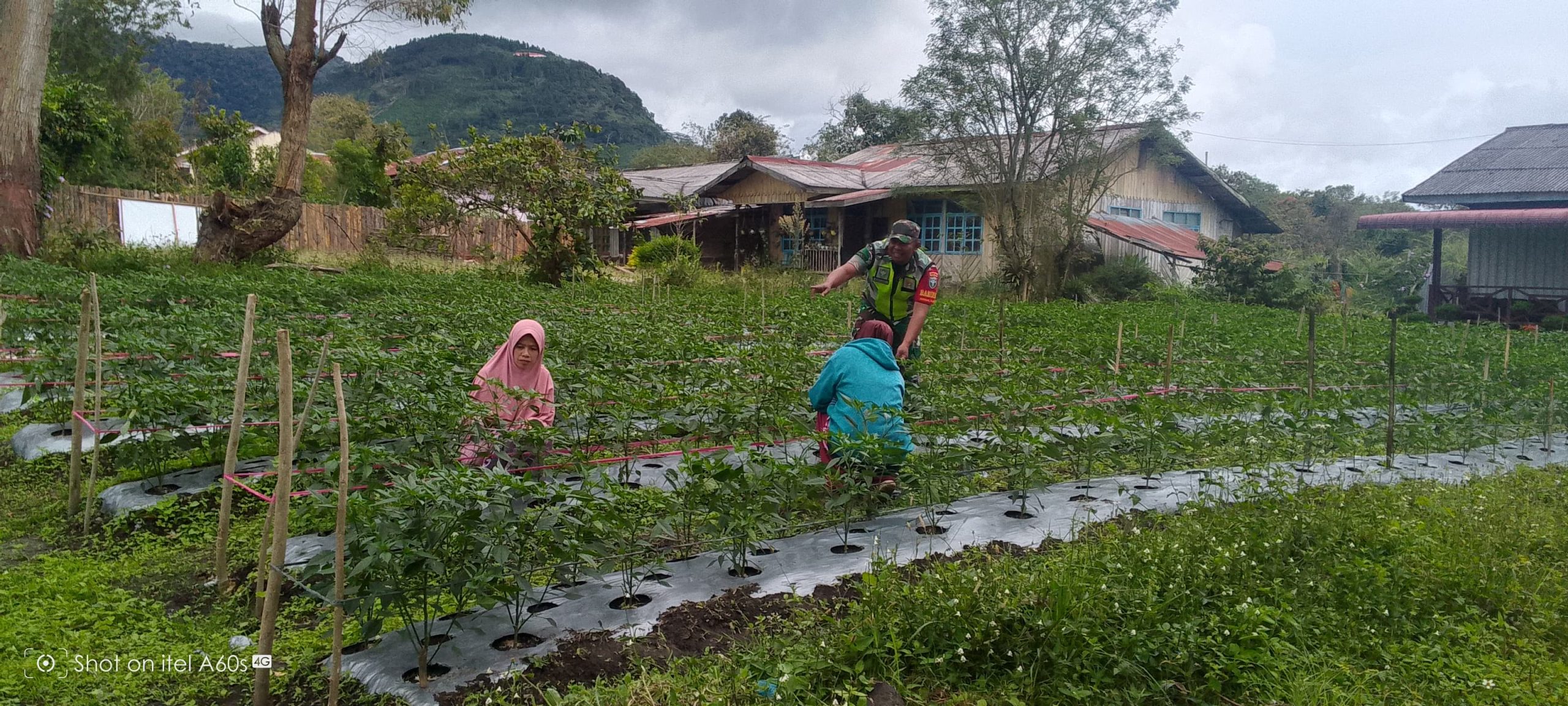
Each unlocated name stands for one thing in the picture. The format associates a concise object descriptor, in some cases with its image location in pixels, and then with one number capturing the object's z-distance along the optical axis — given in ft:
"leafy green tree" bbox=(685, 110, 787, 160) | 125.59
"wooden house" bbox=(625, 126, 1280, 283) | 69.82
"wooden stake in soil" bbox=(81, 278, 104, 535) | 13.35
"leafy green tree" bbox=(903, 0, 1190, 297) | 60.49
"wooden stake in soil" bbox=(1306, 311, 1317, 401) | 21.03
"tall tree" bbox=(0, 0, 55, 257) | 43.04
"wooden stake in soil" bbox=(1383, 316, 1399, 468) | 18.17
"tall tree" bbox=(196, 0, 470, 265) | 49.11
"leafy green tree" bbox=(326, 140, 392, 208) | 89.76
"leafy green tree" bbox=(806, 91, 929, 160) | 115.14
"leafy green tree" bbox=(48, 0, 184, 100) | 89.86
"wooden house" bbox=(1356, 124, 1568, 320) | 57.77
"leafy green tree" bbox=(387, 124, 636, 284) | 55.26
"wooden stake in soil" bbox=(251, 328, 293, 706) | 8.50
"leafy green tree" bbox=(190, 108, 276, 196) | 86.63
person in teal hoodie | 13.85
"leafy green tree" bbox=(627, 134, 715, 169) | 137.49
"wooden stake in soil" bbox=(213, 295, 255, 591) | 10.55
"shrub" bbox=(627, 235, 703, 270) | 68.59
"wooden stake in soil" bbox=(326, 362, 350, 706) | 8.22
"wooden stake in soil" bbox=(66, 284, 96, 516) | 13.47
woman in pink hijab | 14.37
